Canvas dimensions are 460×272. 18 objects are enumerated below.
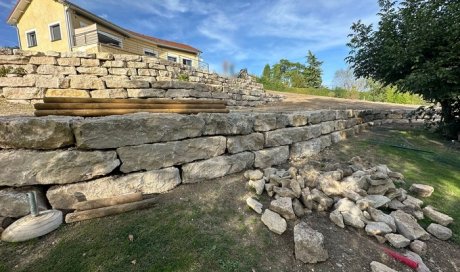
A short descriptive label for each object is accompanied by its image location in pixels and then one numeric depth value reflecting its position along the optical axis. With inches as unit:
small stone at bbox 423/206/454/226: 102.3
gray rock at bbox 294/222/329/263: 78.2
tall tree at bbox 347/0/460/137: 203.8
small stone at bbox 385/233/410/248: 87.7
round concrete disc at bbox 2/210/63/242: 71.9
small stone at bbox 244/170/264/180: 118.2
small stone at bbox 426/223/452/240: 95.2
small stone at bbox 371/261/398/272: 75.4
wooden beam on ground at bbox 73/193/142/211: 82.8
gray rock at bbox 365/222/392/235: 91.5
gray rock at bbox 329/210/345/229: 96.0
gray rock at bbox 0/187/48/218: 75.5
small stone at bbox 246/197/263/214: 98.1
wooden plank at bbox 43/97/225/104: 98.5
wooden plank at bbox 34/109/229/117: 94.1
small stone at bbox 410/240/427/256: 87.4
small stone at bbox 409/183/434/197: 126.3
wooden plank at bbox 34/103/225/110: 96.1
